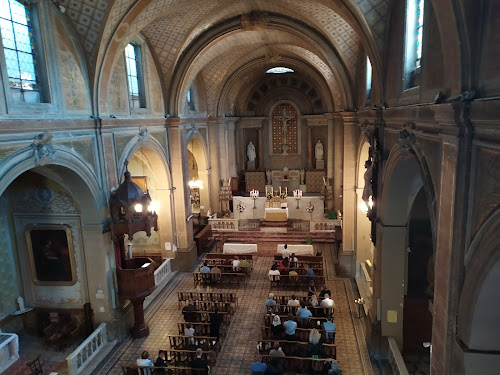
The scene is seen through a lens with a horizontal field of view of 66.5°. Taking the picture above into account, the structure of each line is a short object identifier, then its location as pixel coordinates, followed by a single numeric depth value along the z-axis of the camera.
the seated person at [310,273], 14.86
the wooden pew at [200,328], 11.71
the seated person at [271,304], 12.43
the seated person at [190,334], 10.94
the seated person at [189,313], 12.46
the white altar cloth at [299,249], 17.77
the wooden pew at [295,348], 10.35
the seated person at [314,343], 10.25
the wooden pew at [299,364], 9.75
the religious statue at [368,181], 10.47
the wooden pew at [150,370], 9.48
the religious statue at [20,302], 11.99
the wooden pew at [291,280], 15.09
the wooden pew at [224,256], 17.33
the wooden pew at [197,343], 10.82
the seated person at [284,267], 15.52
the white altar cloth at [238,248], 18.36
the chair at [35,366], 10.05
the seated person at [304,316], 11.59
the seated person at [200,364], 9.41
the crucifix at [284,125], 29.52
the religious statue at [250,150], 29.62
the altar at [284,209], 22.52
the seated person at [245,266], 15.86
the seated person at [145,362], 9.59
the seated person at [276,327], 11.34
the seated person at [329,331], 10.70
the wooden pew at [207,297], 13.62
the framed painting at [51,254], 11.56
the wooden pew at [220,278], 15.59
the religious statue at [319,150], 28.86
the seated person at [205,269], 15.57
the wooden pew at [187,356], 10.22
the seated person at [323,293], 13.00
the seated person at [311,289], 13.19
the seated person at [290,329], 10.87
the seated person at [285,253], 16.81
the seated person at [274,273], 14.93
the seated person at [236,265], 15.91
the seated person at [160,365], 9.64
